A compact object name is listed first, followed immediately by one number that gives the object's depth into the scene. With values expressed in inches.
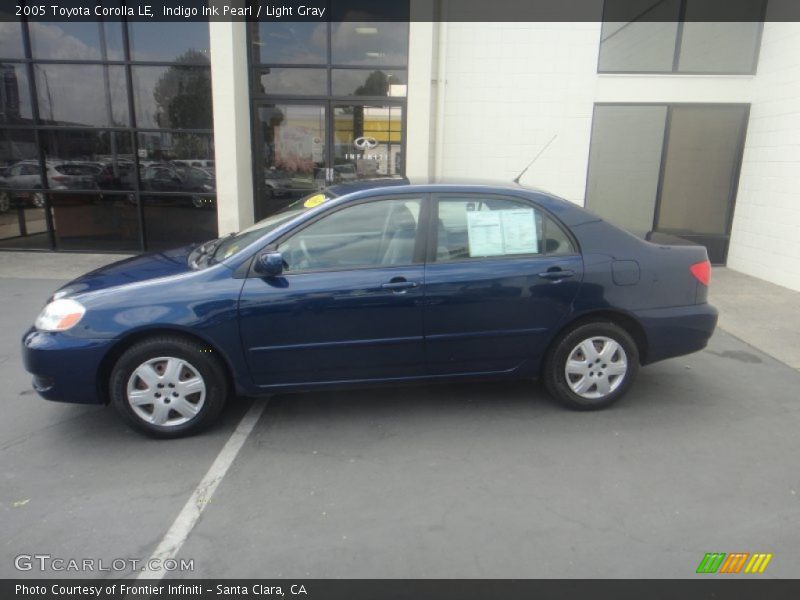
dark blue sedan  127.6
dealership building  322.0
